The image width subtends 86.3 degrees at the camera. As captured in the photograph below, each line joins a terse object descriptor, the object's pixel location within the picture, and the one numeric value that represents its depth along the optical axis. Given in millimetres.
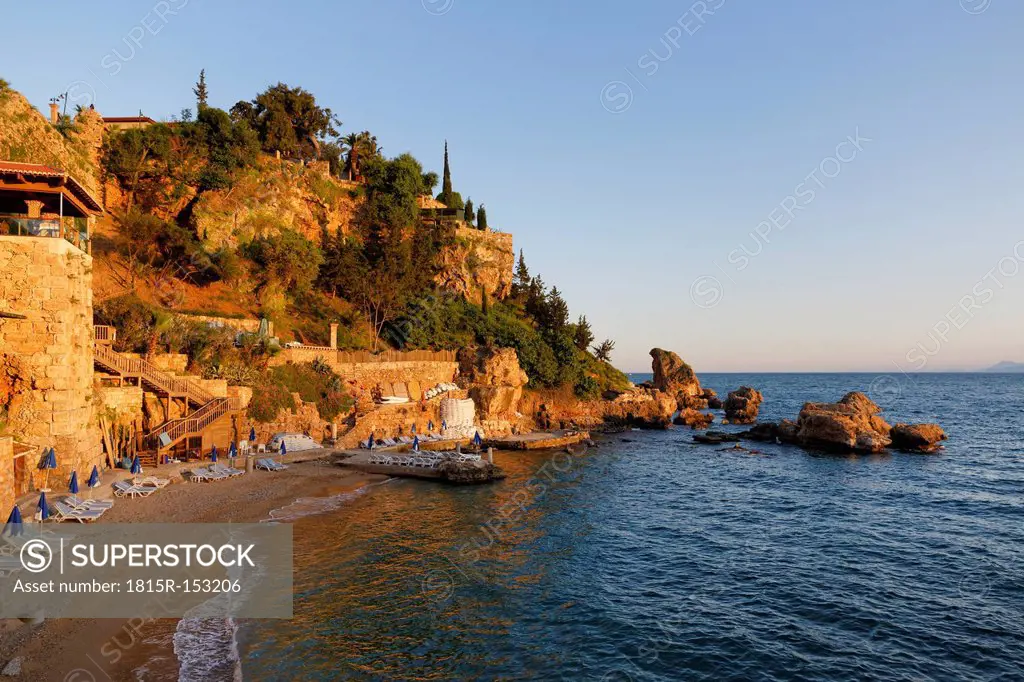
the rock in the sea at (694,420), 70250
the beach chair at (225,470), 30325
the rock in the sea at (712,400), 103944
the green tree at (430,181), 77688
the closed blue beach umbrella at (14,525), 16984
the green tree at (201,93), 89438
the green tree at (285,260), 53938
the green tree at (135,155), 52188
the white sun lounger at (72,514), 20375
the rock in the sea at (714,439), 56425
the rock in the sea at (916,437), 50594
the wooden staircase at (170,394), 30453
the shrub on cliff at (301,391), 38844
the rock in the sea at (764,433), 57406
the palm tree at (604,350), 80625
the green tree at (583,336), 77438
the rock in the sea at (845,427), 49406
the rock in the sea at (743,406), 77938
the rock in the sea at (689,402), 87250
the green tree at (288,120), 66812
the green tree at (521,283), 80125
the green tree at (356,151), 72688
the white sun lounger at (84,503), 21000
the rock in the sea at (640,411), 67188
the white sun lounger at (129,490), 24719
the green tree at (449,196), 83419
